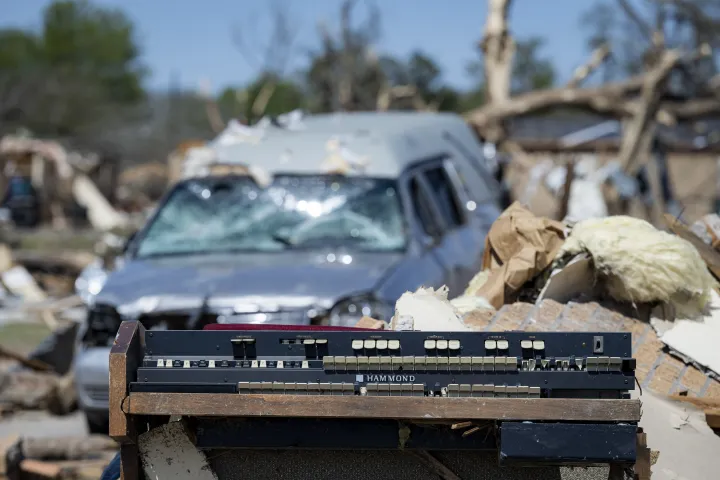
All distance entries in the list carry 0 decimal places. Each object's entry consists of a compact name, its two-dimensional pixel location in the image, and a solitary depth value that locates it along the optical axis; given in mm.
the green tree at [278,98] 16880
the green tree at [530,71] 66500
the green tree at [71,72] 55125
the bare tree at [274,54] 38125
